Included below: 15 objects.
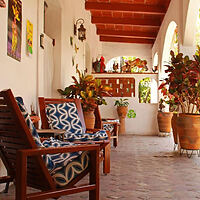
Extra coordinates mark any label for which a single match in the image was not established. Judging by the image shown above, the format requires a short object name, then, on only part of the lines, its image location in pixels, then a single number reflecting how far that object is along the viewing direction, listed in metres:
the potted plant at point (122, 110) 9.20
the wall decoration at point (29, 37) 3.83
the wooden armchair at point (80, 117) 3.72
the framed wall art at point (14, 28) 3.20
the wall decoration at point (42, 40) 4.42
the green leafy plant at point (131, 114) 9.52
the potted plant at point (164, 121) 8.72
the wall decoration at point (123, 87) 9.56
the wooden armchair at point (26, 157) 1.95
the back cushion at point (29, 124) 2.08
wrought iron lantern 6.70
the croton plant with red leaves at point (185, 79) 4.97
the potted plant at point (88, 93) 5.35
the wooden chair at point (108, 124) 5.77
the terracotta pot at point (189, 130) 4.86
